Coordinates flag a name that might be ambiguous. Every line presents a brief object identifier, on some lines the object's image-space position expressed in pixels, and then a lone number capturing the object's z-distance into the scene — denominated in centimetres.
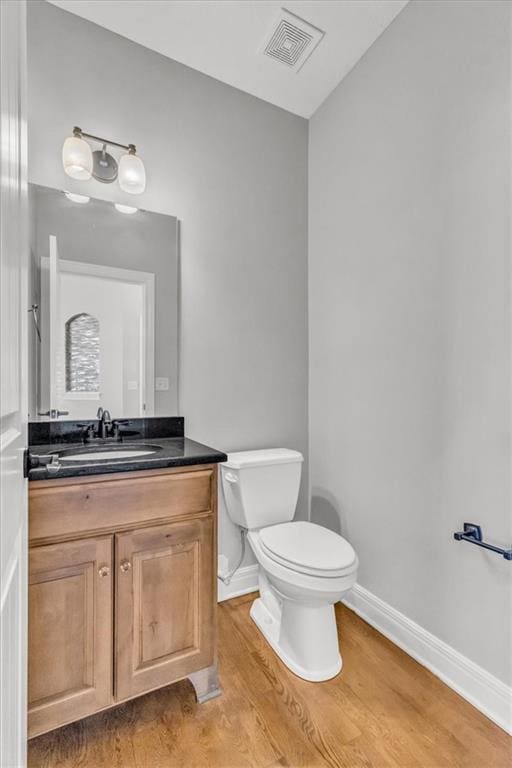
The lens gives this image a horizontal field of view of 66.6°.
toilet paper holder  133
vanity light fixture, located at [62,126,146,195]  162
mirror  163
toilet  146
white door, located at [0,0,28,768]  59
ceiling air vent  172
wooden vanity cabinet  113
